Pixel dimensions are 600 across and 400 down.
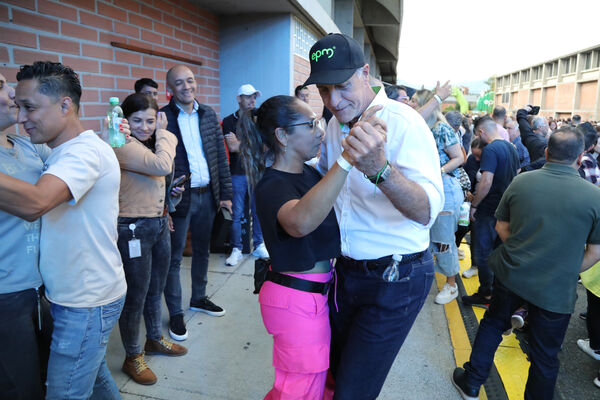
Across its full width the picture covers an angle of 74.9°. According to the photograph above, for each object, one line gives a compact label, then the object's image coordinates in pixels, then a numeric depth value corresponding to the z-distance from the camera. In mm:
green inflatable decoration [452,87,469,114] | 5380
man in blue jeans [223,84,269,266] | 4801
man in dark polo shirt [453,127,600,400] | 2389
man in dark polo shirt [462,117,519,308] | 4121
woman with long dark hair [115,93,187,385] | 2595
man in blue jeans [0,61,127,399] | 1690
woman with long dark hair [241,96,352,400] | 1663
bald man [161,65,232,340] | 3389
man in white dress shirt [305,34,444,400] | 1614
